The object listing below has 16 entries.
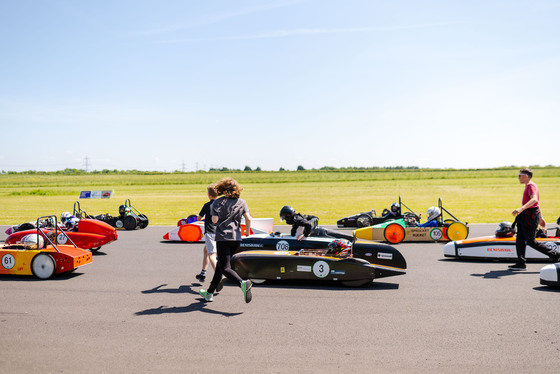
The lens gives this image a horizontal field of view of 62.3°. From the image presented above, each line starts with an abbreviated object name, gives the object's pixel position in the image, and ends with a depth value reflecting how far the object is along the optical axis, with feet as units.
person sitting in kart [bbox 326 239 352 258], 27.89
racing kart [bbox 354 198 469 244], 44.60
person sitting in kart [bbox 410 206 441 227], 45.60
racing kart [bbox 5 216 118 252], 37.40
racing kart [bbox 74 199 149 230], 61.36
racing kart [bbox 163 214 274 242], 47.57
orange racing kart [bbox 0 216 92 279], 28.94
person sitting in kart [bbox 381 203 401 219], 51.34
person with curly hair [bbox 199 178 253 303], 22.15
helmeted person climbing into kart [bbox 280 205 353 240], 31.48
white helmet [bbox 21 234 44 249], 30.73
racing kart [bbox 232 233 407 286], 26.45
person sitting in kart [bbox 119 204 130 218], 61.62
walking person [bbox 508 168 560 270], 30.55
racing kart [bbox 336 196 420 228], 51.49
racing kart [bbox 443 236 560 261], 33.81
